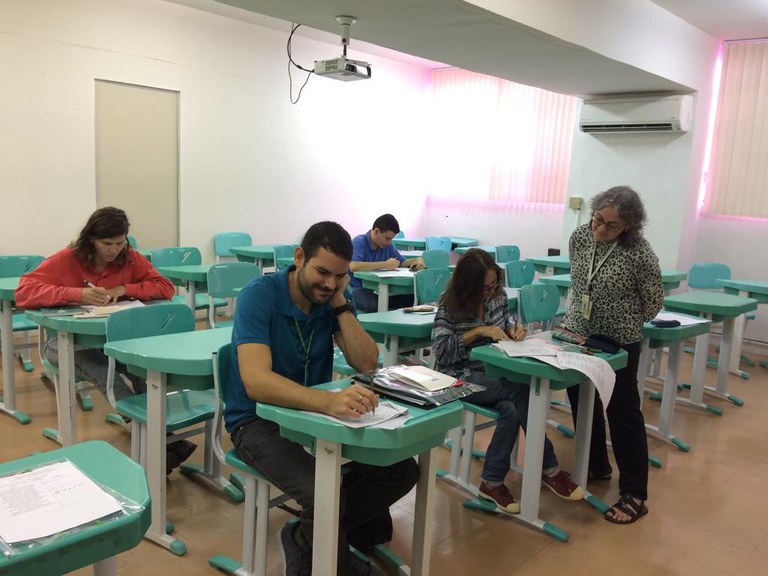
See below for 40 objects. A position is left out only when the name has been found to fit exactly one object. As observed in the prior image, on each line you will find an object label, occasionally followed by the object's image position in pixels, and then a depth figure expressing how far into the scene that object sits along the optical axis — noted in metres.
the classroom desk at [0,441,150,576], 1.00
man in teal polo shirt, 1.88
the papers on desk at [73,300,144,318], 2.75
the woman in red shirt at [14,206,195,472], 2.86
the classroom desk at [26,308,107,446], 2.67
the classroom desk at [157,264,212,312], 4.36
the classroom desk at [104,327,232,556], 2.18
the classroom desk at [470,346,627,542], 2.48
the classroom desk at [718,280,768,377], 5.00
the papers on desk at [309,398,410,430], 1.62
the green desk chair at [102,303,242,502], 2.41
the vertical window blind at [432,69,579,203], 7.48
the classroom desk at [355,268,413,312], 4.45
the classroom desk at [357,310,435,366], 3.03
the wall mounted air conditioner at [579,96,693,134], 5.72
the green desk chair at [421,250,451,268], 5.60
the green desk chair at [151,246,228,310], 4.68
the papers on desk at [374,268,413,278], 4.52
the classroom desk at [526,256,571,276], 5.88
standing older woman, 2.72
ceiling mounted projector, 4.59
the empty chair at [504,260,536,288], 5.16
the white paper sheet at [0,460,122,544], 1.04
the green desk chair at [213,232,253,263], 6.60
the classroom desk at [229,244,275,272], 5.83
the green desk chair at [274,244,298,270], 5.58
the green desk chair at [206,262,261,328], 4.01
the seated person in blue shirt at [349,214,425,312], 4.81
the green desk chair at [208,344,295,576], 2.03
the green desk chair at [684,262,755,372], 5.81
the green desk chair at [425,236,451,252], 7.42
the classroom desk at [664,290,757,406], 4.13
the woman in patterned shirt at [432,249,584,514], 2.74
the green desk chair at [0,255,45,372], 4.09
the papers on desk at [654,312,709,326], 3.36
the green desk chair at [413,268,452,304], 4.14
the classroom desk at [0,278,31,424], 3.42
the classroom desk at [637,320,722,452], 3.21
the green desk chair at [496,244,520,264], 6.52
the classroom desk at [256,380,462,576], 1.62
